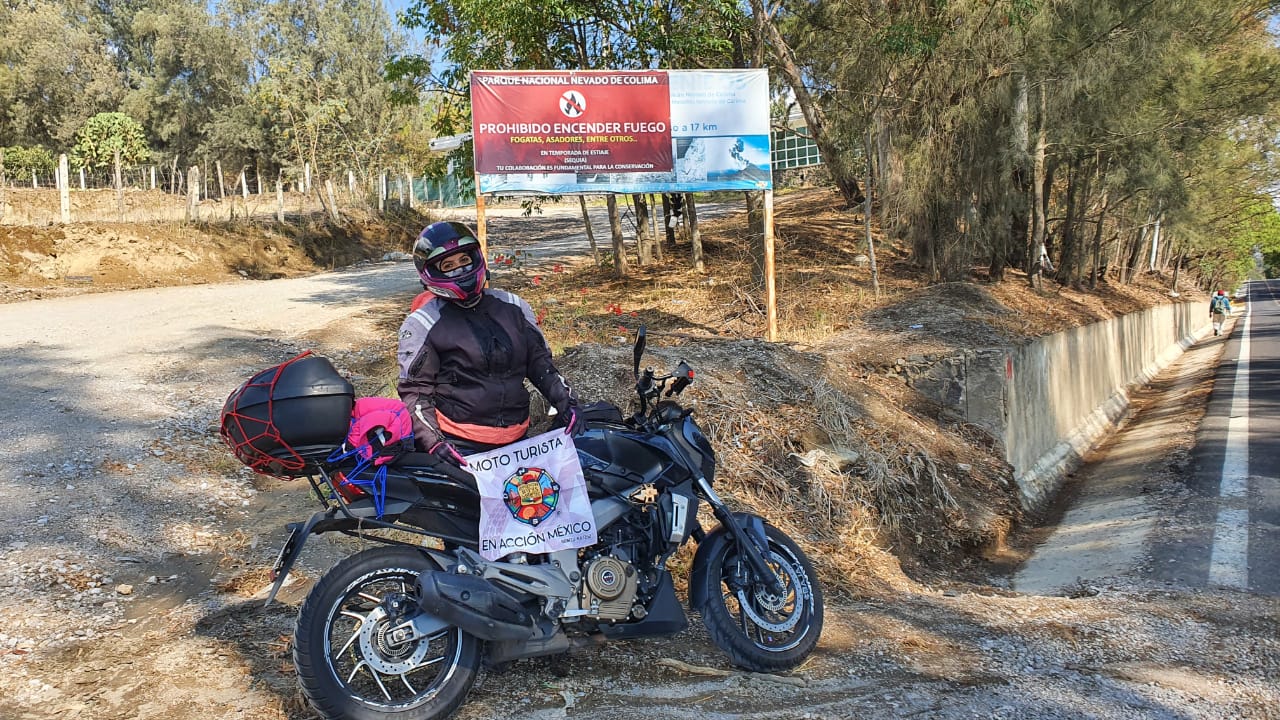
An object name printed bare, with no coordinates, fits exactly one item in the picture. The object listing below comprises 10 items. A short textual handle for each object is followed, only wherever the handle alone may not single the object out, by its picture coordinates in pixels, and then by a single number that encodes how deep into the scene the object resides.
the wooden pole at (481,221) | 9.73
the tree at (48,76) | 41.47
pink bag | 3.65
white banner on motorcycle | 3.88
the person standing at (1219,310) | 39.44
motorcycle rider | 3.88
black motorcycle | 3.52
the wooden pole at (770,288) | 11.26
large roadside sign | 10.06
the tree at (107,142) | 37.62
